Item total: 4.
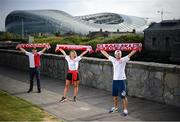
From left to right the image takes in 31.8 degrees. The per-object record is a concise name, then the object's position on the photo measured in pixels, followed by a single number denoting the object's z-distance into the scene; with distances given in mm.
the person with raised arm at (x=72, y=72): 10062
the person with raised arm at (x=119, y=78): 8281
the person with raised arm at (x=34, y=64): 11648
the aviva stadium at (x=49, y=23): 114500
